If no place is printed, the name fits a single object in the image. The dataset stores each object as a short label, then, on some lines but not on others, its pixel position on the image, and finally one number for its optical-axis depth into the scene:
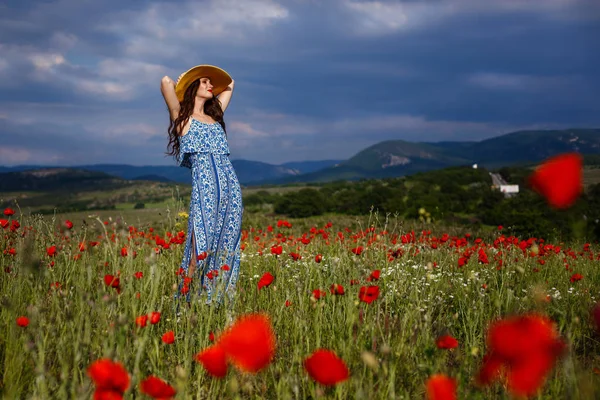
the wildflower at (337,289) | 2.66
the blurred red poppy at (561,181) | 1.02
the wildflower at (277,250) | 4.18
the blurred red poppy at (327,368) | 1.45
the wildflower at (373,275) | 3.03
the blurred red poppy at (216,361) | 1.57
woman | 4.80
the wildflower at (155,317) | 2.35
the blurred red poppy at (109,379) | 1.47
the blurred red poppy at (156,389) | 1.48
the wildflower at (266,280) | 3.05
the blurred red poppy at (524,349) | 1.10
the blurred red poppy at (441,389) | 1.24
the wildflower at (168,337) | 2.34
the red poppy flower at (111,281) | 2.72
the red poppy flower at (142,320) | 2.28
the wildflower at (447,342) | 2.02
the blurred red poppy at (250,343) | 1.31
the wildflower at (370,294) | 2.61
